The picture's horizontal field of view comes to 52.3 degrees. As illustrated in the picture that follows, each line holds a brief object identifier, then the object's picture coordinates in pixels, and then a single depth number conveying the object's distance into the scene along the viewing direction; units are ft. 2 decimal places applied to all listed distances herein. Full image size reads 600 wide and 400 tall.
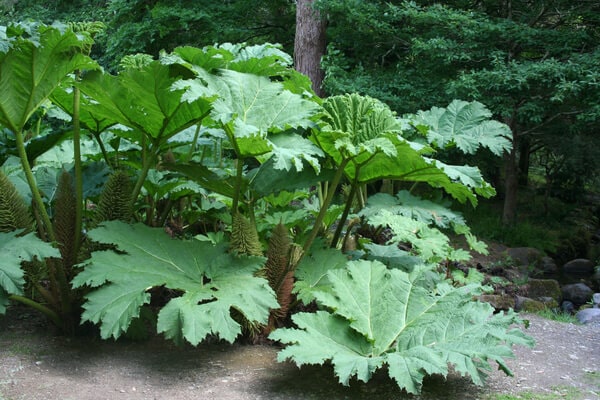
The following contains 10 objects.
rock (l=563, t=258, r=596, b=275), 30.78
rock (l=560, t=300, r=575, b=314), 22.30
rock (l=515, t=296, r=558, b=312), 19.12
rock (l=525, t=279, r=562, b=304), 23.90
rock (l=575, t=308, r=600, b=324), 17.31
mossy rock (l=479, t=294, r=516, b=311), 18.92
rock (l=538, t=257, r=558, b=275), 29.50
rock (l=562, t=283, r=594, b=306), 24.64
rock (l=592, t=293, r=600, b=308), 21.73
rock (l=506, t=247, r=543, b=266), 29.25
